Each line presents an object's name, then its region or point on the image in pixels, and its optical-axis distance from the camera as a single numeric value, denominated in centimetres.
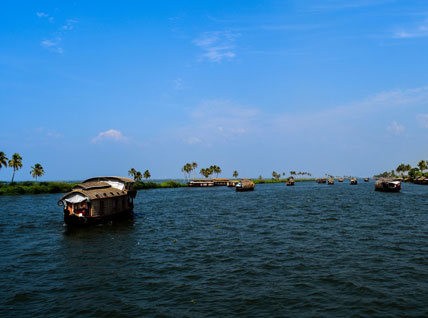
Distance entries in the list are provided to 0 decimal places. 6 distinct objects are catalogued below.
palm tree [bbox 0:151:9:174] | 11251
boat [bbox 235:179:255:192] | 13488
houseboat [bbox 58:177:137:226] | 3884
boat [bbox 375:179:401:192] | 10731
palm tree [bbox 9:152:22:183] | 12094
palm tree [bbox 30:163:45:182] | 13888
